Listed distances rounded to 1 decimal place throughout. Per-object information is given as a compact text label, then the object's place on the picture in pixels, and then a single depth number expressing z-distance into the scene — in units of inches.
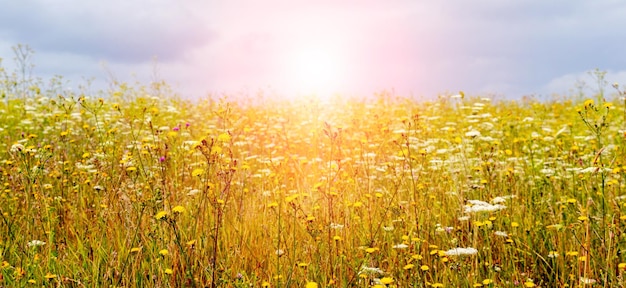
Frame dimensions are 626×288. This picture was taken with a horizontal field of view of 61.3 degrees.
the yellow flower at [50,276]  107.0
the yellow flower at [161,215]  95.9
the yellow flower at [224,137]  105.9
